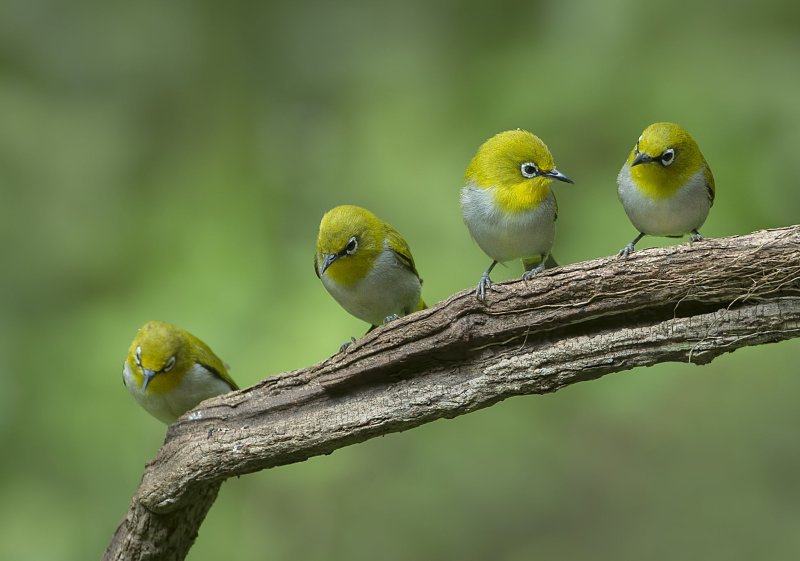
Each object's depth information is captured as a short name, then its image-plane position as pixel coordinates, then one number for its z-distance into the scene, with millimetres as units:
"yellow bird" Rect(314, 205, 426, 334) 8828
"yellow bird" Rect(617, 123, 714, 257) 7711
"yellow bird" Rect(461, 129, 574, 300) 8234
